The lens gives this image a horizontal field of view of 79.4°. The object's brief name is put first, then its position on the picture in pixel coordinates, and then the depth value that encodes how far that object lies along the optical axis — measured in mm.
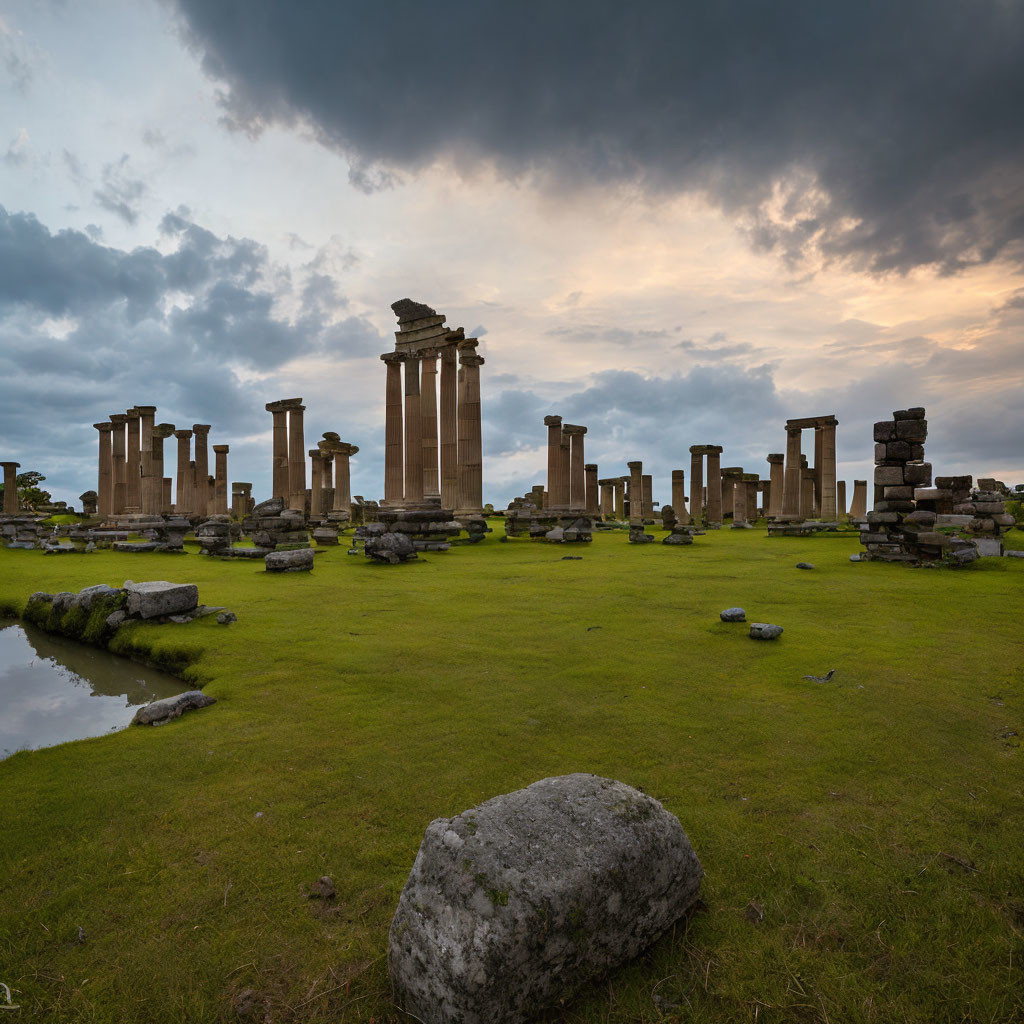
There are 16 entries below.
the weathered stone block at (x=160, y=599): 9289
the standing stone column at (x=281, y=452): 34688
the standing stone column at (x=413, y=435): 25547
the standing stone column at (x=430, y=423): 25984
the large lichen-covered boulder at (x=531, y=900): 2303
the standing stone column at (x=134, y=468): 34125
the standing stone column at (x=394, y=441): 27016
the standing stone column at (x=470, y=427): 26469
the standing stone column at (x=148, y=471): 32156
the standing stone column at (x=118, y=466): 35312
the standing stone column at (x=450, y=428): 25938
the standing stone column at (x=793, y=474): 33094
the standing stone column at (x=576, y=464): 34750
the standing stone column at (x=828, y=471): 32281
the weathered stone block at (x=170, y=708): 5648
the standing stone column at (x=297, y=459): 34438
